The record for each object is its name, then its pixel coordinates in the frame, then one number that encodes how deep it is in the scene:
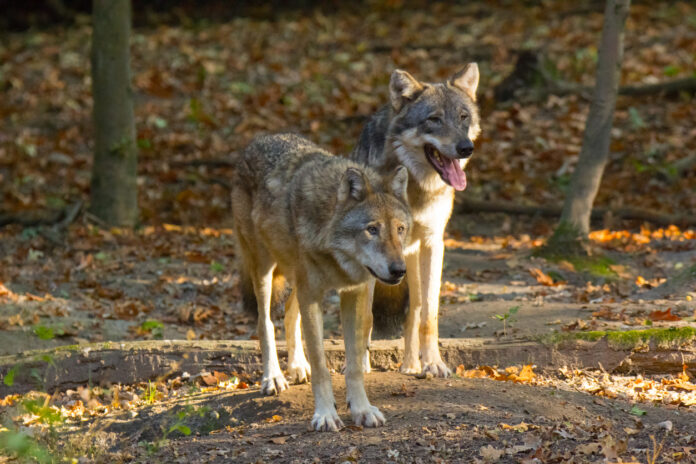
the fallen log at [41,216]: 23.69
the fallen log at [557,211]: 22.86
